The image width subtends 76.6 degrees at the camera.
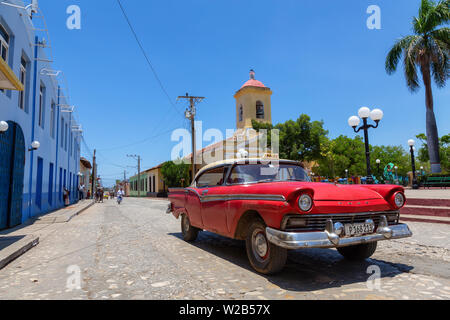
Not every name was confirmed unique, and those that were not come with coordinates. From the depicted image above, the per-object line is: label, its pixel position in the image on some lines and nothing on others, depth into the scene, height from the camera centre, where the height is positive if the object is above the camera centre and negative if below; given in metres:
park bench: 19.56 -0.15
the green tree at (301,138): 28.22 +4.54
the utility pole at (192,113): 22.41 +5.81
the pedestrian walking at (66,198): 19.34 -0.60
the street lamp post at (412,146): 19.64 +2.37
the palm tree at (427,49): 19.05 +8.96
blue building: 8.62 +2.47
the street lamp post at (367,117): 10.01 +2.26
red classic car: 3.20 -0.36
